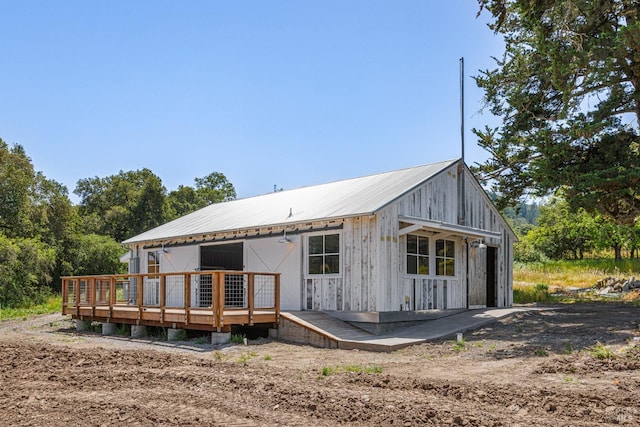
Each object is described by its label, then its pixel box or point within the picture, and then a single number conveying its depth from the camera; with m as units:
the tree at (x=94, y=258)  32.59
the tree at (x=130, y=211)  40.88
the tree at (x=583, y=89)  14.30
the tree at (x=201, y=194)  46.75
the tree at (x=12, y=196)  27.61
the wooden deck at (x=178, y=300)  11.52
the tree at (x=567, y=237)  41.69
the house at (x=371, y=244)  12.84
